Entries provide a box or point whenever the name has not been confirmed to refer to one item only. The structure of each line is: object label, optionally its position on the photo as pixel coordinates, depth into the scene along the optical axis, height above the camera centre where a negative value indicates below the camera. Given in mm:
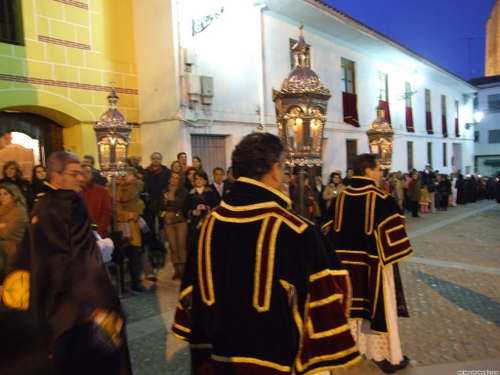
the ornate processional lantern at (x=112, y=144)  6625 +385
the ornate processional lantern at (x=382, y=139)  7996 +357
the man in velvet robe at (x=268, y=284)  2033 -564
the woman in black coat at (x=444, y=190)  18547 -1418
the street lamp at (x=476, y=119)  28734 +2321
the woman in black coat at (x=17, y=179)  6941 -85
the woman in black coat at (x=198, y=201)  6793 -548
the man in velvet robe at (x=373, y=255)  3818 -839
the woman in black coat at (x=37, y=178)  7387 -92
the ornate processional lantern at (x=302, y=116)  3826 +398
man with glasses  2379 -658
